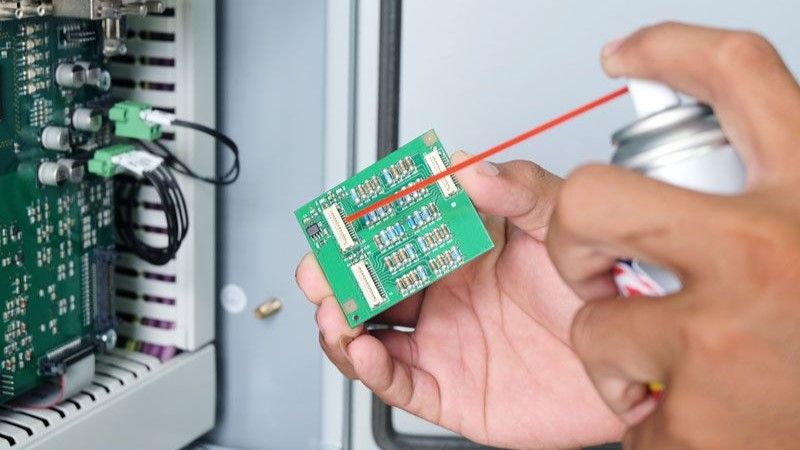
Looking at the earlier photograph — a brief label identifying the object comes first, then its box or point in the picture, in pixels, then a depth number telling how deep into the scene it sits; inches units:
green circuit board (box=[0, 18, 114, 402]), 42.4
